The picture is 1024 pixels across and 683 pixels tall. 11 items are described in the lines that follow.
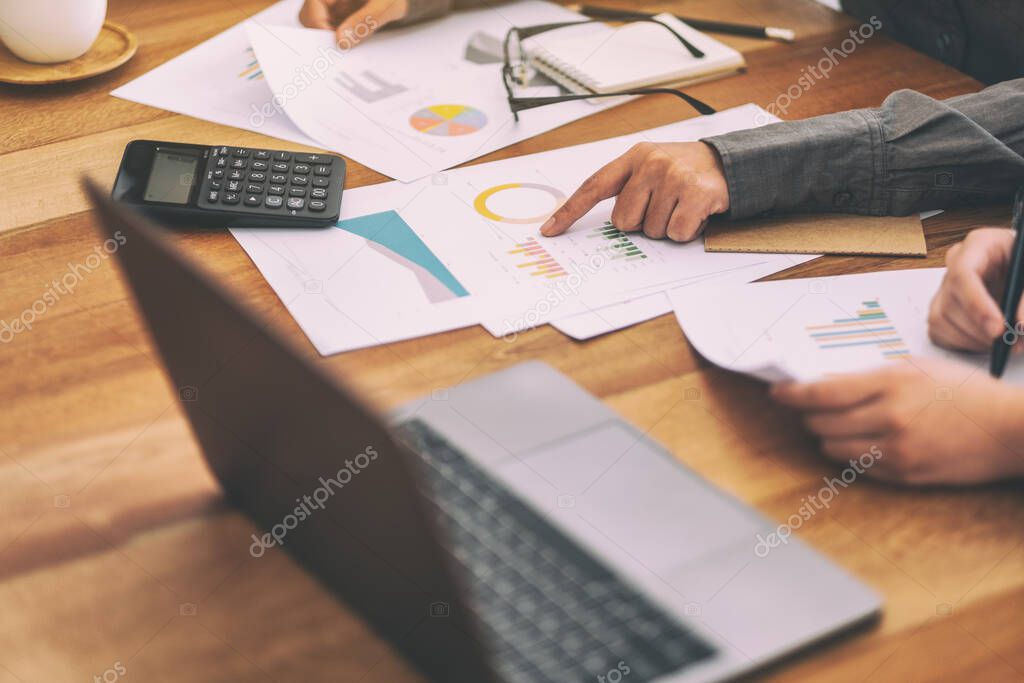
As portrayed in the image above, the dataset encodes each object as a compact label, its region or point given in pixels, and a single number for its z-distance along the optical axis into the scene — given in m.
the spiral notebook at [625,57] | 2.54
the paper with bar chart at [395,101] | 2.42
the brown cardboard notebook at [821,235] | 2.26
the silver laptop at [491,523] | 1.82
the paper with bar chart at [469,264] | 2.18
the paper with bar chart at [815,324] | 2.11
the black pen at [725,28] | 2.64
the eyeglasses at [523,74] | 2.48
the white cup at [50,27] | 2.47
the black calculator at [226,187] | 2.27
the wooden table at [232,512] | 1.94
